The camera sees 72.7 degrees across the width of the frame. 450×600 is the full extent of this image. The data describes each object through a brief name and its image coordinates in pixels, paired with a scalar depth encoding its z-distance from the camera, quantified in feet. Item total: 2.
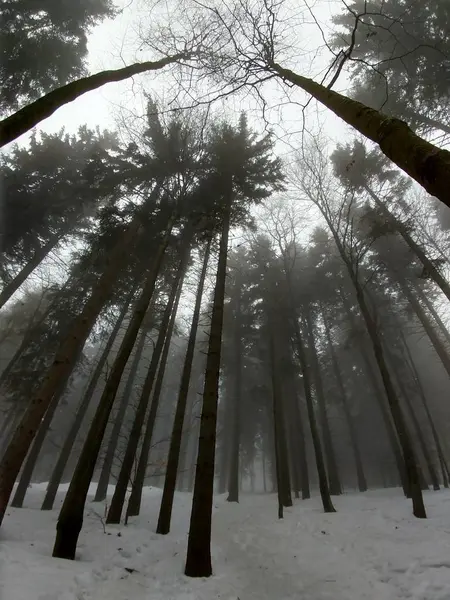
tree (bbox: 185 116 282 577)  17.67
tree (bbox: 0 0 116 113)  37.06
